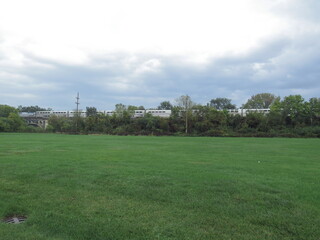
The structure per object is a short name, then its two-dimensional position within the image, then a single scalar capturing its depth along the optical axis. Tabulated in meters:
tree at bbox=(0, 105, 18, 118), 82.38
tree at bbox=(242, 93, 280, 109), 88.62
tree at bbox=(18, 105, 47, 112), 140.62
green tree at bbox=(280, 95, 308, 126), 55.72
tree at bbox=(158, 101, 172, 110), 120.20
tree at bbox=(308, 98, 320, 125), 54.81
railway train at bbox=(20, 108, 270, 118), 66.47
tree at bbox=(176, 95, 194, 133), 65.32
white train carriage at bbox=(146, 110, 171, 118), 81.03
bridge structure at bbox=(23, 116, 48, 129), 100.86
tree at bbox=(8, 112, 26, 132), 69.25
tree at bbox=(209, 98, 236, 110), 106.54
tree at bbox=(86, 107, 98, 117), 94.50
